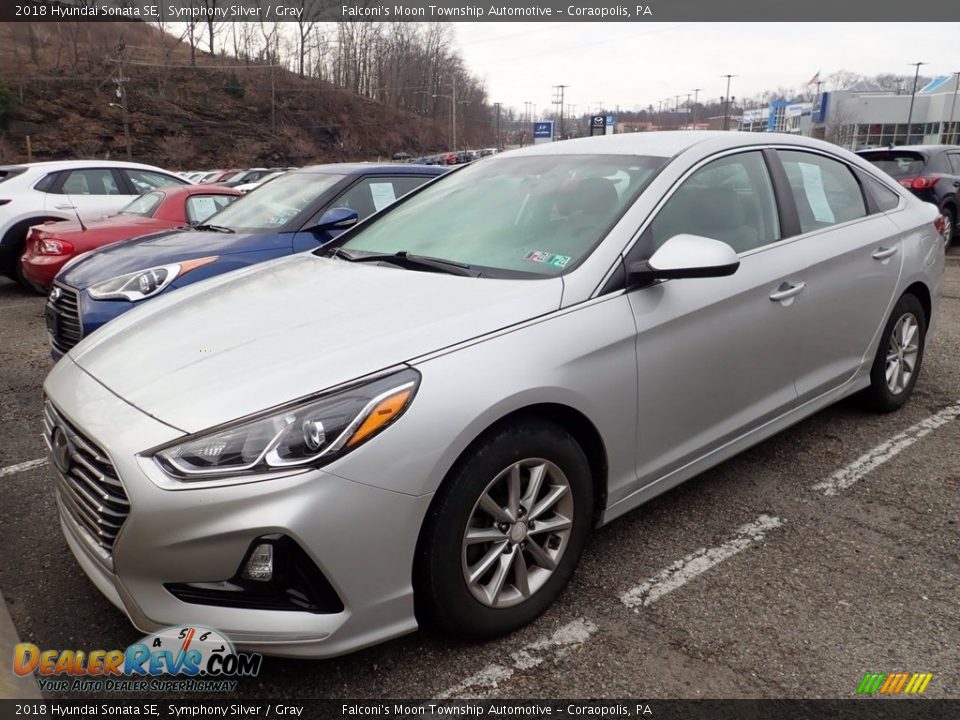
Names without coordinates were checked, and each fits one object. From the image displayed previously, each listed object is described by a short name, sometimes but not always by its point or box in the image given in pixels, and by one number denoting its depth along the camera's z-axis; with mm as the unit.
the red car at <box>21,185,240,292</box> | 6949
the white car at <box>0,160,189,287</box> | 8336
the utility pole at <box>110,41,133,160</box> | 41800
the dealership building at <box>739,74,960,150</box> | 65688
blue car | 4238
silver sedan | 1840
